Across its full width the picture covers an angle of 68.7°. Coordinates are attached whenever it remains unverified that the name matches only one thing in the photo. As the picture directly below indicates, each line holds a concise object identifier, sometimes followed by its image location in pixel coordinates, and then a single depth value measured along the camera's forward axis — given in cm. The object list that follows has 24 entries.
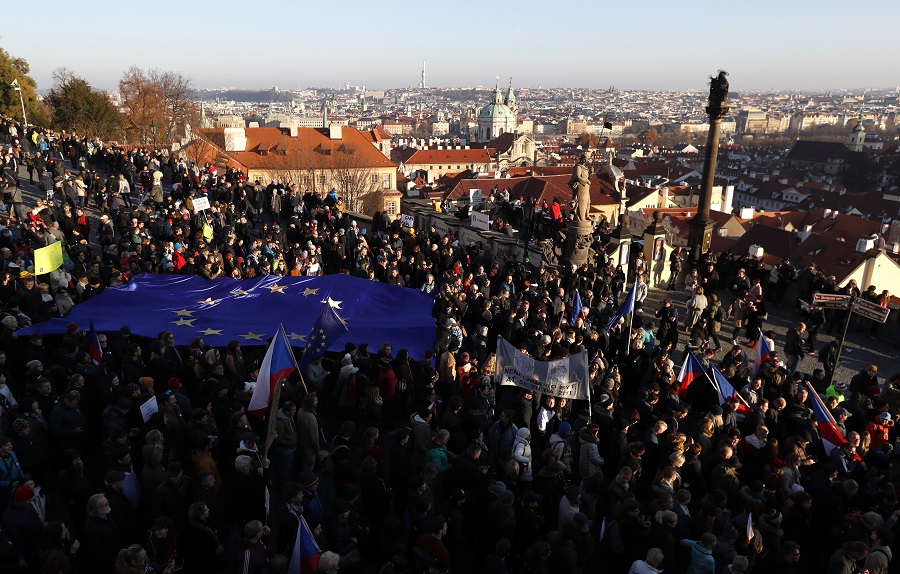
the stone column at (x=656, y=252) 1728
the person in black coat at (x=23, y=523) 568
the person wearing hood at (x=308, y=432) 771
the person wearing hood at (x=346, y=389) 912
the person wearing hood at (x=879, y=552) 576
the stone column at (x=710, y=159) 1898
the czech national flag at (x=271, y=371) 786
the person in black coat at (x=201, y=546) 596
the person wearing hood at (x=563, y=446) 741
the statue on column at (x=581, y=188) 1586
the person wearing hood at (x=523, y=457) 739
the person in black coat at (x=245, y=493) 655
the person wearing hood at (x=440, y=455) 726
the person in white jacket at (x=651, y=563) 572
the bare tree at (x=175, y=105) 5081
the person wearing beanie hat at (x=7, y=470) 641
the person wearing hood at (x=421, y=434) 736
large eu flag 1117
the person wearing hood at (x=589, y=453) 757
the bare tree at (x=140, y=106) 4766
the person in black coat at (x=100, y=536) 570
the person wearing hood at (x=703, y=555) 586
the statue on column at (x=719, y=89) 1891
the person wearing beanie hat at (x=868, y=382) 967
